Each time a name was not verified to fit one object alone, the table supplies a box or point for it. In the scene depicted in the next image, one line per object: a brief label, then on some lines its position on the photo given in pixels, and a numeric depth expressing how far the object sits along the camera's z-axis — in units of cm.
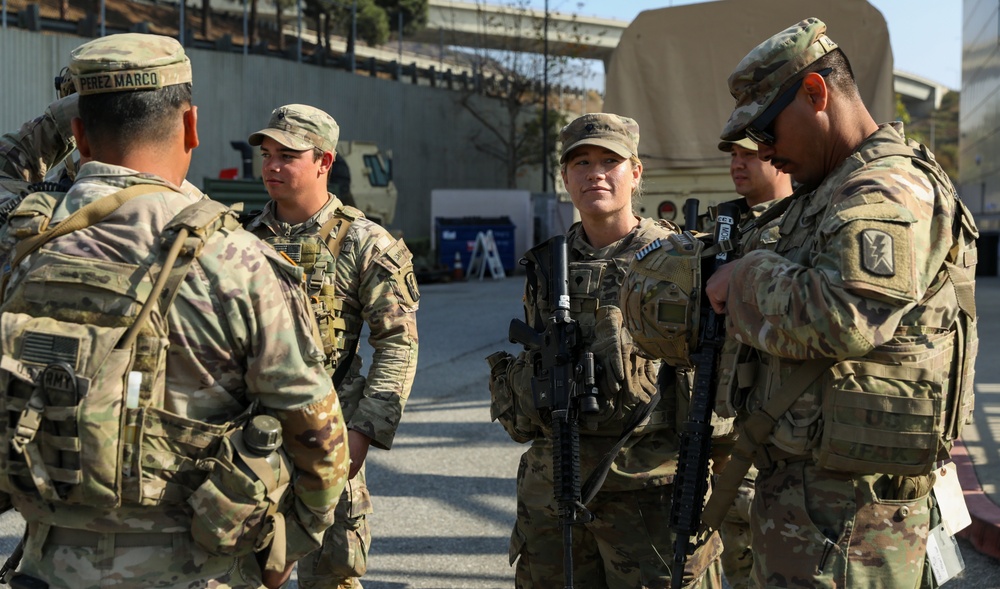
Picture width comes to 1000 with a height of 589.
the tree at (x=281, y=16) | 2895
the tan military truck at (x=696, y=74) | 866
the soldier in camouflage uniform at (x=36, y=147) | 359
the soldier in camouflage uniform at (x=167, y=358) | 211
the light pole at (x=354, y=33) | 2958
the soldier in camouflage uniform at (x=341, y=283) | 359
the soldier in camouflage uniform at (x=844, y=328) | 231
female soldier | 336
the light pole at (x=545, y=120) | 3051
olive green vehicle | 1989
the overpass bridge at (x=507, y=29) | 3794
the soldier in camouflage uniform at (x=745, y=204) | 405
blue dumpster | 2502
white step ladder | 2506
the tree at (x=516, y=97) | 3662
